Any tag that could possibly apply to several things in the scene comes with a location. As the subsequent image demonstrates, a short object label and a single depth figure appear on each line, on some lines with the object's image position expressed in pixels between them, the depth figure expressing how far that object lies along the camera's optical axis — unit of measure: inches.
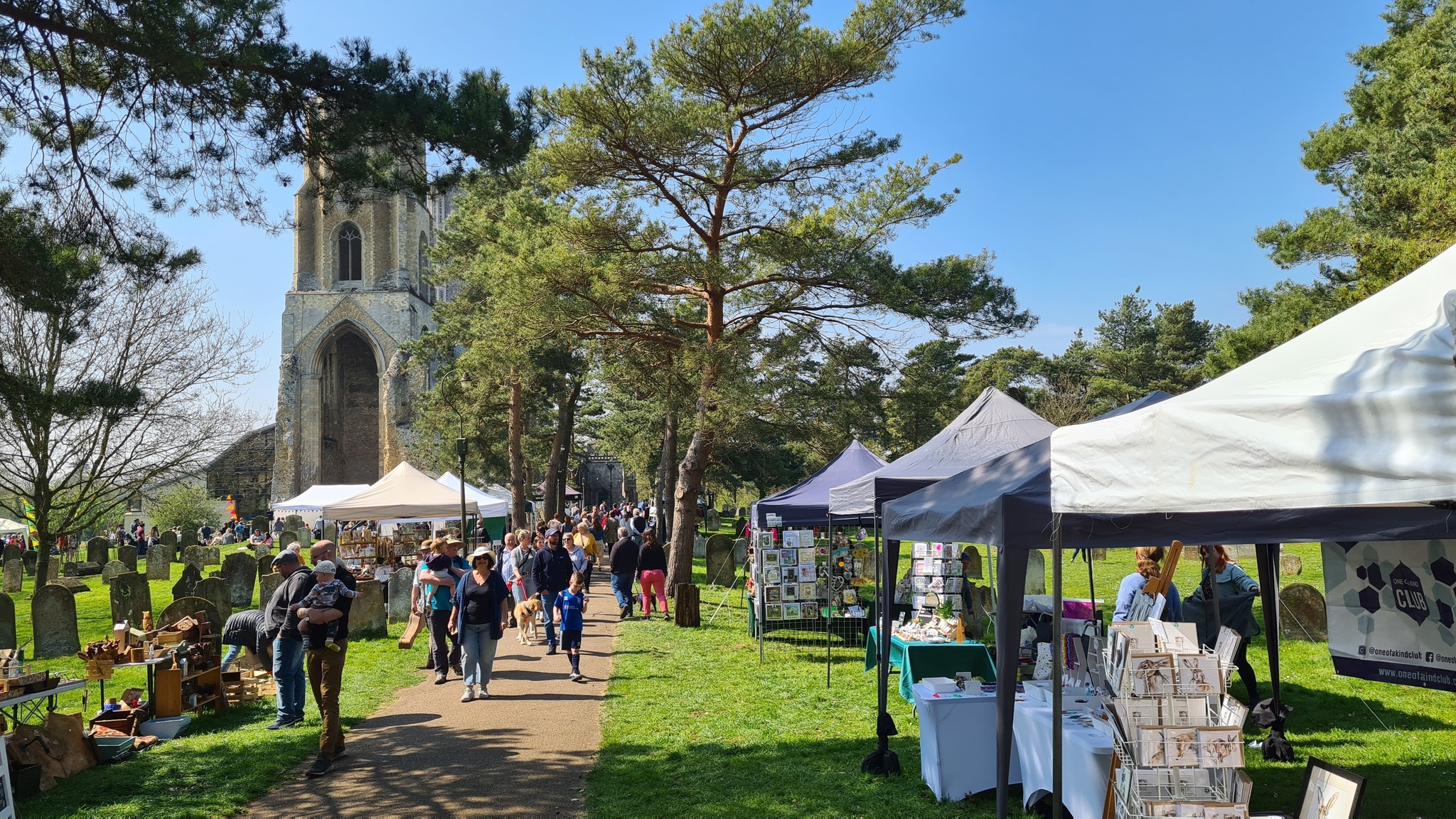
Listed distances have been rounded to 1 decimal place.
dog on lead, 554.6
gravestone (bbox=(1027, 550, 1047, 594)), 773.3
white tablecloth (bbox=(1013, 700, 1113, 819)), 197.0
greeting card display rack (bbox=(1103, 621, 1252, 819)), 170.1
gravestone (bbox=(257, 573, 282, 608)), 648.4
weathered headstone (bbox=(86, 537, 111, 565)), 1214.3
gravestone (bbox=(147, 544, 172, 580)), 1053.8
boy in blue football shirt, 426.6
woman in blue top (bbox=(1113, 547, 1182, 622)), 312.7
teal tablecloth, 340.5
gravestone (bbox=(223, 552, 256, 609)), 759.7
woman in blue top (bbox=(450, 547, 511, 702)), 372.8
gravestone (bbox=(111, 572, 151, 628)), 558.6
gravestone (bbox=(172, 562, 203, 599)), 625.0
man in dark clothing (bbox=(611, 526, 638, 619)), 637.3
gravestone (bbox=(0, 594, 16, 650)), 503.5
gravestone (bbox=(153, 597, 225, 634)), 402.8
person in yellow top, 640.8
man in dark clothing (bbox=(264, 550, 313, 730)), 324.5
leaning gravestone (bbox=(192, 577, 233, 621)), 578.9
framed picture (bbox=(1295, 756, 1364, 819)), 168.9
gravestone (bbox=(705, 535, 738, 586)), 956.6
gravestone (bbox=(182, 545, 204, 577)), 1111.0
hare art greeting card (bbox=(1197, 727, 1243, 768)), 169.6
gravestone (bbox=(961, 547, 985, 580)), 817.5
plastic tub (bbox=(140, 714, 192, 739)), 327.9
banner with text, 228.2
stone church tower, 2139.5
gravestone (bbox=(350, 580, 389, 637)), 586.2
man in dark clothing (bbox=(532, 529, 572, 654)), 492.7
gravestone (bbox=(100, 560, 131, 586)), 960.3
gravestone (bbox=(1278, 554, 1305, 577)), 765.3
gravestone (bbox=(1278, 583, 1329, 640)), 488.4
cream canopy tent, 788.6
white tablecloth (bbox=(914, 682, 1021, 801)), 241.8
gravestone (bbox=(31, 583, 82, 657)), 510.6
